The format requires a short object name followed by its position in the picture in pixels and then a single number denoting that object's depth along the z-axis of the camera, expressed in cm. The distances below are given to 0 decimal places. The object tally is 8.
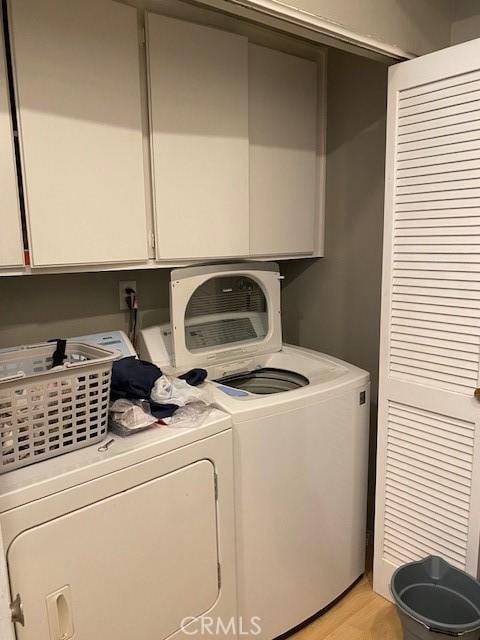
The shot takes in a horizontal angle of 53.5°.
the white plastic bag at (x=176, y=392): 152
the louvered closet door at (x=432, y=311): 157
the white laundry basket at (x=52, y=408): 115
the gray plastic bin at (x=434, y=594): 162
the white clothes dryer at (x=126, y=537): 114
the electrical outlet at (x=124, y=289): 210
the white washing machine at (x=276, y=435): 166
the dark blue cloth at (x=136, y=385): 149
